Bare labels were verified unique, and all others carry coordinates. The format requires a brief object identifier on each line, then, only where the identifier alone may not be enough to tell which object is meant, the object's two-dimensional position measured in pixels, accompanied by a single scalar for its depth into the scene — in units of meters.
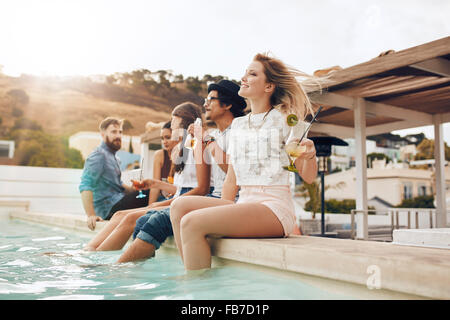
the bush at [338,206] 21.83
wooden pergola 4.52
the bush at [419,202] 20.60
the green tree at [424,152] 40.50
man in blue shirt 4.71
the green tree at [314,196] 14.58
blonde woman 2.11
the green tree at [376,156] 45.00
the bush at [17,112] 41.44
